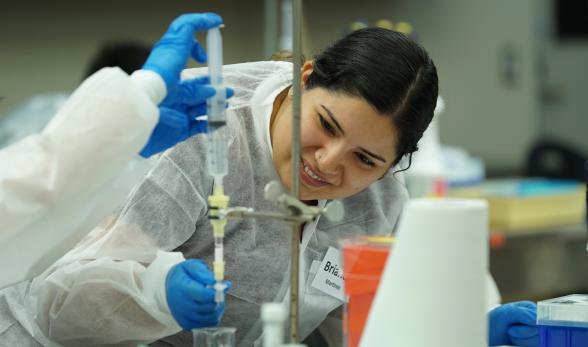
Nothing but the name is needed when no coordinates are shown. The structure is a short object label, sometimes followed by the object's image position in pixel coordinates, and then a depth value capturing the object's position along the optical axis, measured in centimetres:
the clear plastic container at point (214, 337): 216
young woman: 233
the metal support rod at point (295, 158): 217
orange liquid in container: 213
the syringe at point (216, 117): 222
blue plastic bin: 223
